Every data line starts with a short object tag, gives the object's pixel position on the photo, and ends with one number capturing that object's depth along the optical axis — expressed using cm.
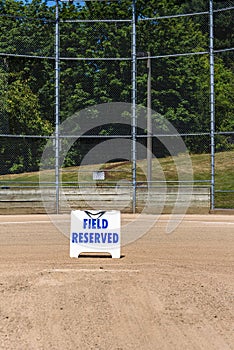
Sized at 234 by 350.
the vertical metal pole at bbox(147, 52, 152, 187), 1875
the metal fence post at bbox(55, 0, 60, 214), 1852
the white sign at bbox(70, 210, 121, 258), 992
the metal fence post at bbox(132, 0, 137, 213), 1862
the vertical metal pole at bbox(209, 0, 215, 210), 1803
